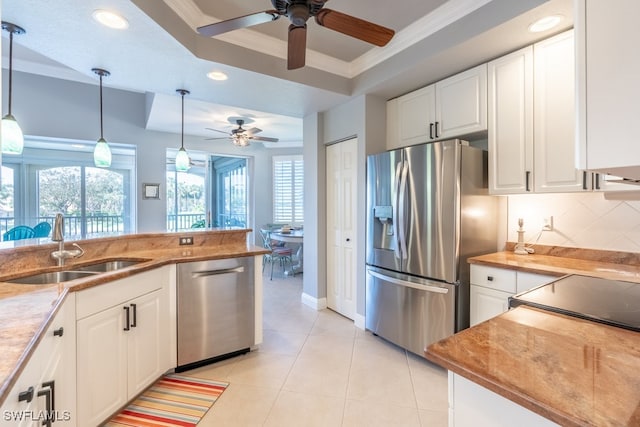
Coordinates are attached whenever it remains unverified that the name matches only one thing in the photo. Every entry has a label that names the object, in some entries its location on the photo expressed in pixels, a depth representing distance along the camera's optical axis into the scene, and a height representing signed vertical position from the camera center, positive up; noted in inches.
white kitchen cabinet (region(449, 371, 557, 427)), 28.8 -20.4
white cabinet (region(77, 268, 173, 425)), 62.4 -30.8
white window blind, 253.1 +19.5
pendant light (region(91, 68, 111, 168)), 110.7 +21.7
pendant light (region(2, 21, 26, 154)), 73.9 +20.7
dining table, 194.7 -17.5
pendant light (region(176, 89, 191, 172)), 140.0 +24.2
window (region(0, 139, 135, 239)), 246.1 +20.6
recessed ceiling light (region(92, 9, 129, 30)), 70.0 +46.8
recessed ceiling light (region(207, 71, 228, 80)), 102.3 +48.0
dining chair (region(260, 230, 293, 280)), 207.9 -28.3
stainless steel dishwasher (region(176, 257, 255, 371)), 90.1 -31.1
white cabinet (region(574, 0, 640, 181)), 22.3 +10.0
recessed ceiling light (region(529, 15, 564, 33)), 72.2 +46.8
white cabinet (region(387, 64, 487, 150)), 95.4 +36.2
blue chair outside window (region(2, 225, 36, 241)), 178.9 -12.3
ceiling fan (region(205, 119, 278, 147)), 180.5 +46.5
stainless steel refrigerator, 89.9 -7.6
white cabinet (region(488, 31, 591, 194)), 77.4 +25.7
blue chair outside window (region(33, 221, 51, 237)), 184.5 -11.0
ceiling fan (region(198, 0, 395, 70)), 64.1 +42.9
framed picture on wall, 203.5 +14.6
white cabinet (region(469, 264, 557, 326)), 76.6 -20.6
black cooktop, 43.0 -14.9
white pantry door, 133.4 -6.6
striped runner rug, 71.7 -49.7
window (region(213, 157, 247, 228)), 260.2 +19.6
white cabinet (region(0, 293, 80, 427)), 32.5 -23.3
